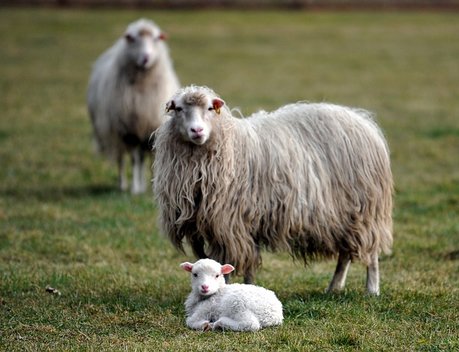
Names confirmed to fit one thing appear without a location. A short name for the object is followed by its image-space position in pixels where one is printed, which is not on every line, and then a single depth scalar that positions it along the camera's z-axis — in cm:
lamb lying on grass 1203
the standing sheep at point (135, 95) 2458
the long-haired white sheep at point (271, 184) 1390
